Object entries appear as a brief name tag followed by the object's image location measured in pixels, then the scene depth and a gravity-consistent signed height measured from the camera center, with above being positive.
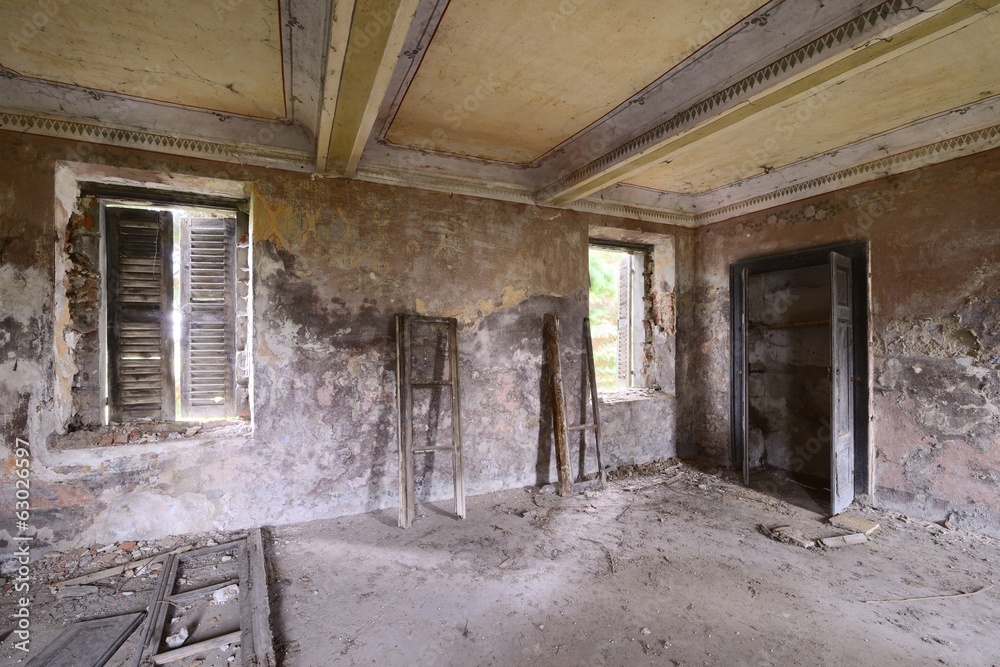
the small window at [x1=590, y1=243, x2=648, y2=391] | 4.95 +0.42
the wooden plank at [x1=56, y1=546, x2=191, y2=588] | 2.40 -1.27
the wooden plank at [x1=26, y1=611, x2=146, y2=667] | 1.84 -1.32
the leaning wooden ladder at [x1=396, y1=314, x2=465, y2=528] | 3.13 -0.50
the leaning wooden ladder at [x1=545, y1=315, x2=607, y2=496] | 3.74 -0.68
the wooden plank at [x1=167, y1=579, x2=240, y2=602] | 2.22 -1.28
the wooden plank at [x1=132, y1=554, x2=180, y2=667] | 1.87 -1.28
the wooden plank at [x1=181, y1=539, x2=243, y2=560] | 2.62 -1.25
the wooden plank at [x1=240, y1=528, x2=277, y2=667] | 1.81 -1.26
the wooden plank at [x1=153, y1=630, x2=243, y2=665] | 1.84 -1.30
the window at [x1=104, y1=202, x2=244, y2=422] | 3.39 +0.20
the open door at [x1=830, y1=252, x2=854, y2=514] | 3.29 -0.39
